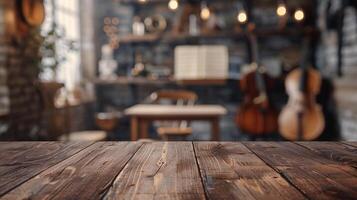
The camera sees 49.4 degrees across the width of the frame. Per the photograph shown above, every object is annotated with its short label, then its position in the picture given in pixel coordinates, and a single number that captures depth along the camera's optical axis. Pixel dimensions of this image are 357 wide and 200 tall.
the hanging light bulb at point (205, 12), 4.14
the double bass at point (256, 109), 4.31
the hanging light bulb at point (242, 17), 3.89
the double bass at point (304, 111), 4.09
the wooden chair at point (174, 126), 3.96
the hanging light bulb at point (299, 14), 3.89
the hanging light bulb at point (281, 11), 4.04
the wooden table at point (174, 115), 3.20
